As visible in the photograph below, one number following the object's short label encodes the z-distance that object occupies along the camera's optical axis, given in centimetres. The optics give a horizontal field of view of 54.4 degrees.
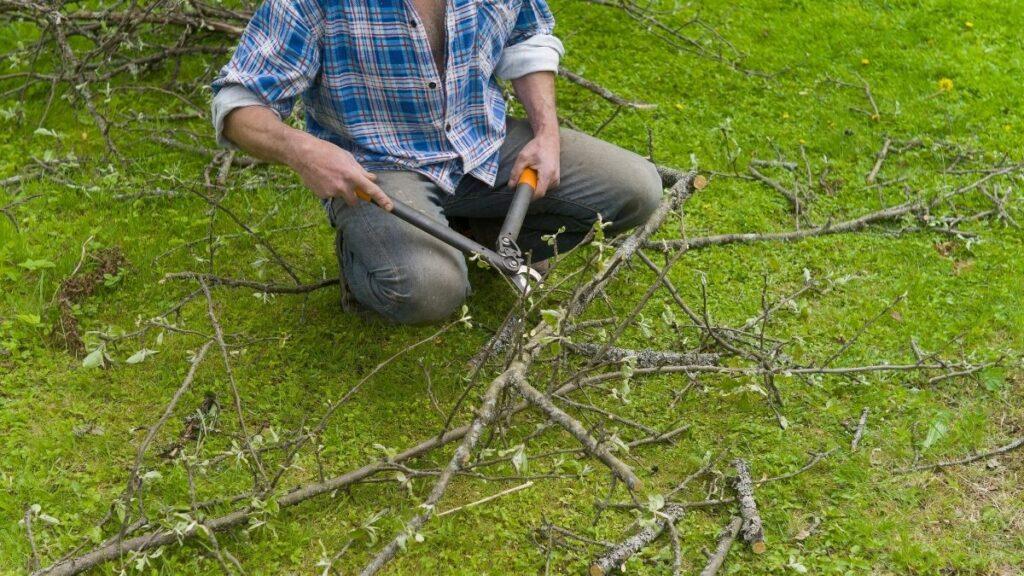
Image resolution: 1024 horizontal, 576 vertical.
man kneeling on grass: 280
